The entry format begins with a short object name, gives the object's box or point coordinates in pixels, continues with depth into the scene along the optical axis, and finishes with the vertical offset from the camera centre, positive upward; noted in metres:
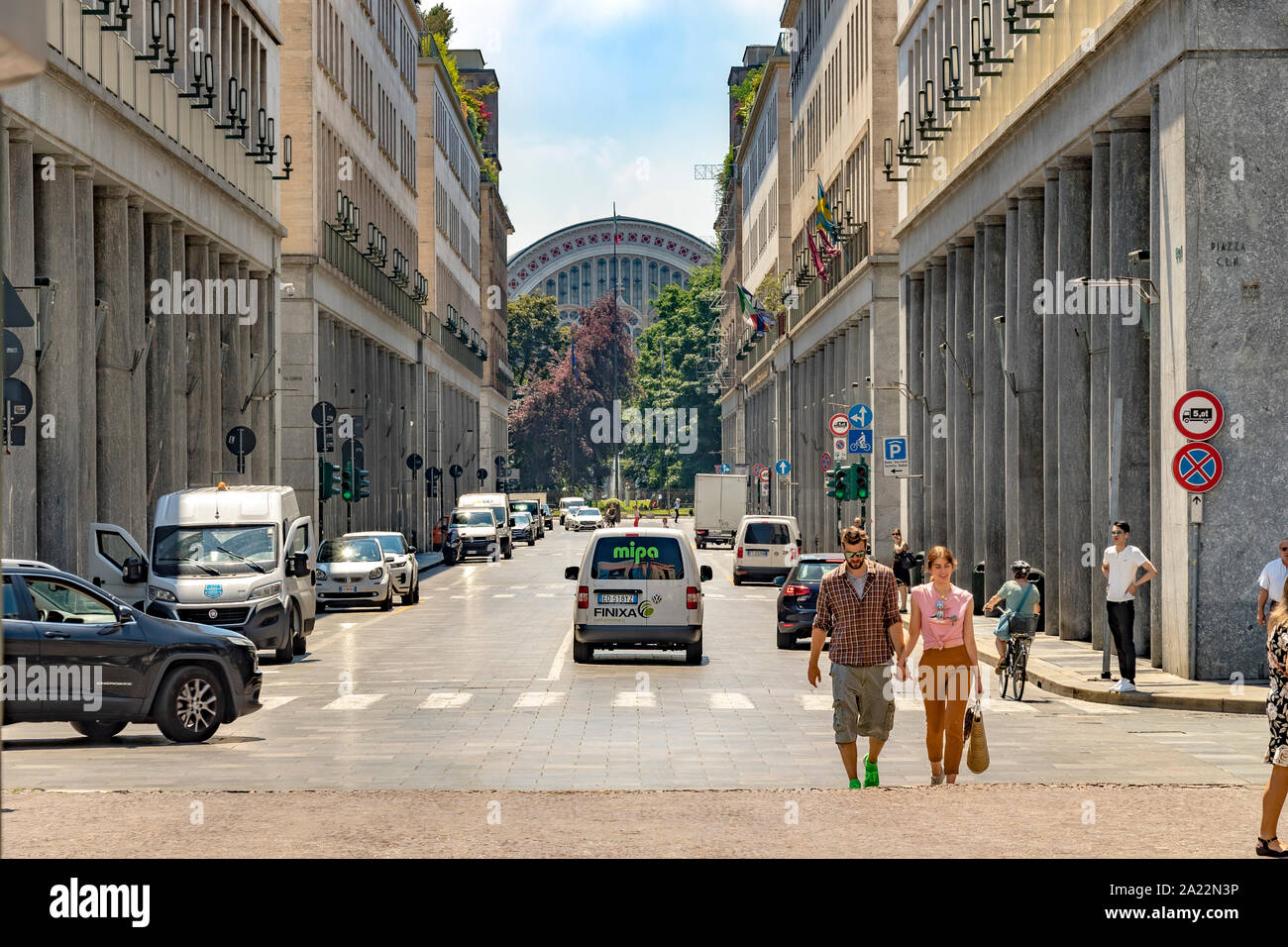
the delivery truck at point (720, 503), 84.00 -0.90
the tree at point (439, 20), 108.94 +27.61
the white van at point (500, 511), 74.69 -1.06
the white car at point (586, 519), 115.70 -2.15
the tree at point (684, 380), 151.12 +8.64
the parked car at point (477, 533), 70.88 -1.80
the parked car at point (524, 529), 91.75 -2.16
